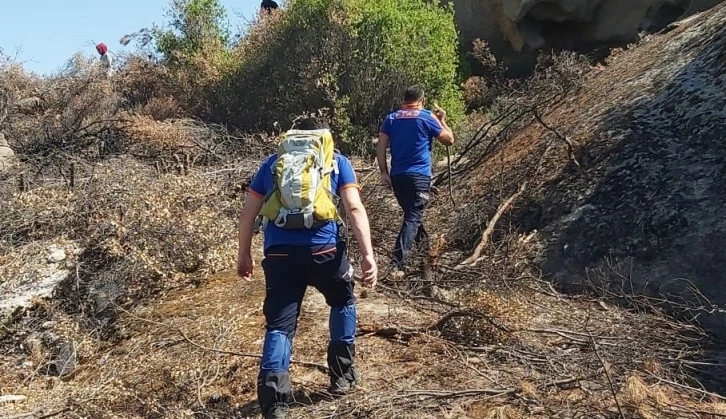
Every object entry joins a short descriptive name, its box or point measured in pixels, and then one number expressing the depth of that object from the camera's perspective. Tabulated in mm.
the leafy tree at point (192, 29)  16438
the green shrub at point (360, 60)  12398
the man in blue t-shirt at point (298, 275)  4184
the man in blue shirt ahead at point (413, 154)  6770
